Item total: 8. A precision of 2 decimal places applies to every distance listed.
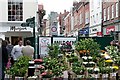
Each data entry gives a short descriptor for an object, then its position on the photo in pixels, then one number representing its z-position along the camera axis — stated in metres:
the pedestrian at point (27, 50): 7.27
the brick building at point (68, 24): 49.93
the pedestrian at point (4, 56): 6.51
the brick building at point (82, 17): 30.51
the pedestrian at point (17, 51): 7.51
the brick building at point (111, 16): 20.39
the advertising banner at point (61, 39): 10.82
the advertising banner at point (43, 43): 10.73
